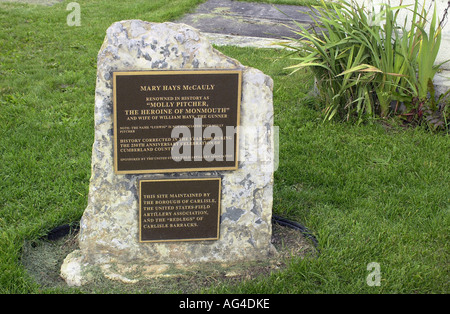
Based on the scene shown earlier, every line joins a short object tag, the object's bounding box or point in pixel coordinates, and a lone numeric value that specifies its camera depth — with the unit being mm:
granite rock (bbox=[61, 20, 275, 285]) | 3166
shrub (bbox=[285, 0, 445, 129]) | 5254
